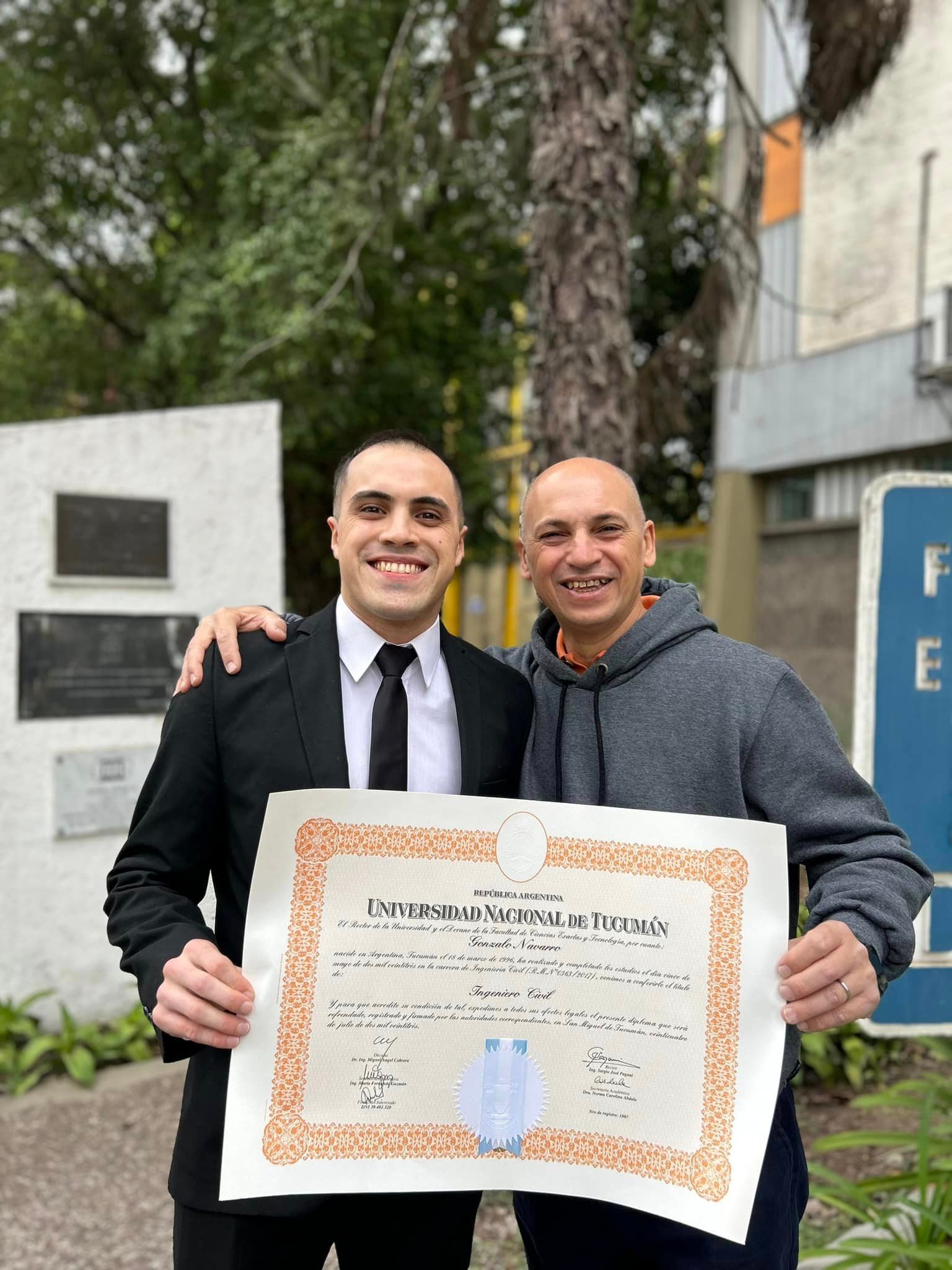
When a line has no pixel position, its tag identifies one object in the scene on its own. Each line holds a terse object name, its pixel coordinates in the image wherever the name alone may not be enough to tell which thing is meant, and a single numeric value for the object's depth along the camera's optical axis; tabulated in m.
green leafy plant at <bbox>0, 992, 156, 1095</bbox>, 4.84
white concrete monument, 5.13
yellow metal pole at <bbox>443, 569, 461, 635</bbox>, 24.98
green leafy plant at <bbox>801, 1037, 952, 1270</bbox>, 2.76
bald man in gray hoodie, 1.76
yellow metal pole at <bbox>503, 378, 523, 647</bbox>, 15.12
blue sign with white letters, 3.25
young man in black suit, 1.86
